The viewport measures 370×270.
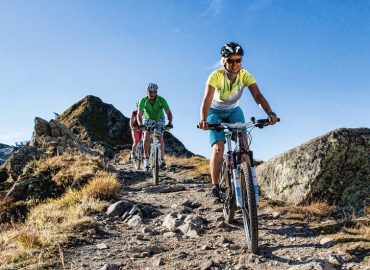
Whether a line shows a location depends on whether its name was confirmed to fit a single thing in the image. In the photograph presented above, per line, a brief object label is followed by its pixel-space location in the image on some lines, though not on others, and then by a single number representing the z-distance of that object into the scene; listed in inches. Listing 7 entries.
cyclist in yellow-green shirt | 258.2
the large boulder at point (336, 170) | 339.3
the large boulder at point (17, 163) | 674.2
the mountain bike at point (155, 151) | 500.7
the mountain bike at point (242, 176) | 209.6
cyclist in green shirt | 521.0
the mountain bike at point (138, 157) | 676.7
